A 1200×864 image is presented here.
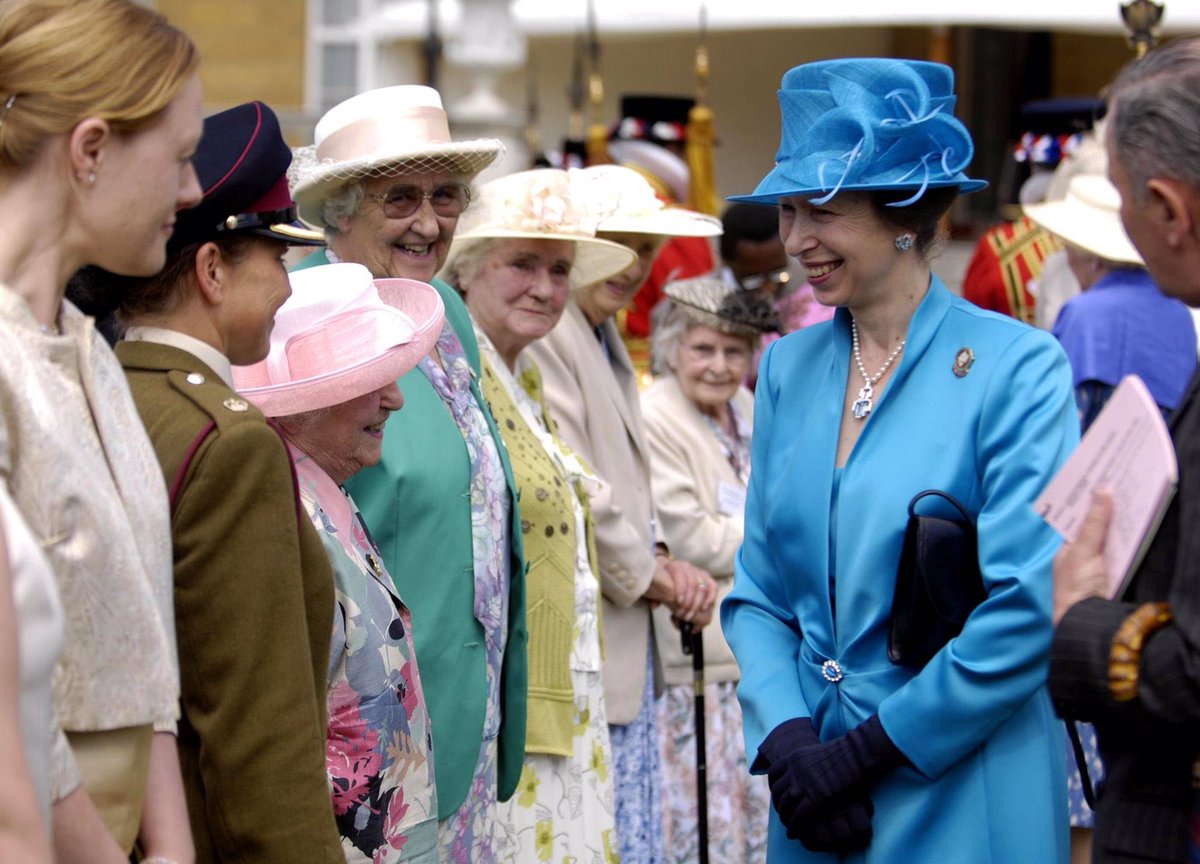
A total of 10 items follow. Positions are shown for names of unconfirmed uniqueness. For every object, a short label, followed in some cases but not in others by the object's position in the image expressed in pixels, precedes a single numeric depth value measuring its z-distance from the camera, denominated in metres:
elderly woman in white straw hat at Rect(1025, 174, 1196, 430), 10.61
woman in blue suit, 5.82
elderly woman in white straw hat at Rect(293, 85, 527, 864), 6.76
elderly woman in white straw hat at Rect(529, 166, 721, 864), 9.78
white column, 17.00
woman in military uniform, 4.48
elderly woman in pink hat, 5.57
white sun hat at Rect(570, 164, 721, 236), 10.81
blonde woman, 3.67
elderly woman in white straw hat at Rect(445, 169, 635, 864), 8.11
